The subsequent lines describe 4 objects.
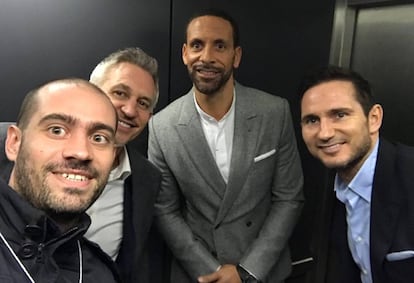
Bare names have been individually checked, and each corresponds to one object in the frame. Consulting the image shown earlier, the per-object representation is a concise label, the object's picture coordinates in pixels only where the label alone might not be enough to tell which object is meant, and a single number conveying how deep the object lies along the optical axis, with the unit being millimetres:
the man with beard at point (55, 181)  866
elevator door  1757
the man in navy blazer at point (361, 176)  1170
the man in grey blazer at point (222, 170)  1576
